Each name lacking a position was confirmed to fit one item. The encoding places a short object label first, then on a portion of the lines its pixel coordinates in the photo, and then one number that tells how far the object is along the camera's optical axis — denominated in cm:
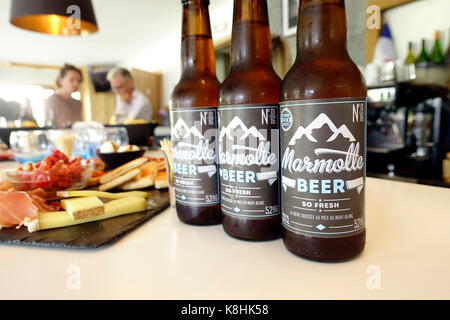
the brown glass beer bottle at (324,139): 39
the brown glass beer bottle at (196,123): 55
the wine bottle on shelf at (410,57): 206
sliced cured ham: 57
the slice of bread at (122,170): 89
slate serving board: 49
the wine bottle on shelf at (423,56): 201
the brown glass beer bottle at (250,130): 47
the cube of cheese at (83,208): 57
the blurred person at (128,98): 381
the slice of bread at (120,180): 87
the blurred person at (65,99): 357
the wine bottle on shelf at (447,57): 192
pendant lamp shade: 149
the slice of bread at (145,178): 88
